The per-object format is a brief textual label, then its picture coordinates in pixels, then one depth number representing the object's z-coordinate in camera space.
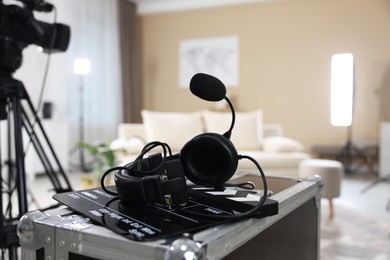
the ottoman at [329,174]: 2.44
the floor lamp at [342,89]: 3.70
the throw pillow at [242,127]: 3.46
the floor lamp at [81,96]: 4.14
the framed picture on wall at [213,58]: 5.21
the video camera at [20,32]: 1.24
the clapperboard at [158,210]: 0.57
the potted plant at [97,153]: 2.59
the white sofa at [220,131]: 3.04
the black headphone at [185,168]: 0.66
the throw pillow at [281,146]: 3.19
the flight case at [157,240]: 0.53
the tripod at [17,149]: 1.14
